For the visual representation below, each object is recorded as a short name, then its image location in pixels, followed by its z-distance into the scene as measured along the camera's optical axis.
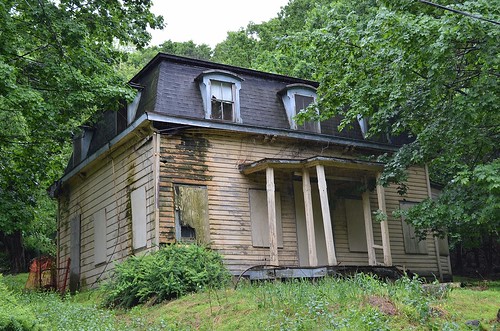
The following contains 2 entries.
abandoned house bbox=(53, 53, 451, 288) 15.88
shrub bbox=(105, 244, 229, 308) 12.77
